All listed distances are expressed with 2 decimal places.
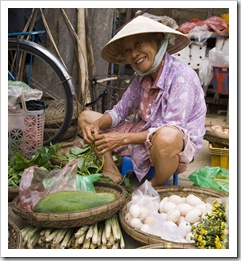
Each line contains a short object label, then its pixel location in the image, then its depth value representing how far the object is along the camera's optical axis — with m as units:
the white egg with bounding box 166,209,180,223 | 2.22
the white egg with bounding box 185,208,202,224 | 2.20
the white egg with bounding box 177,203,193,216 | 2.28
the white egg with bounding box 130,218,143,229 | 2.13
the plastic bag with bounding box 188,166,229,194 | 2.80
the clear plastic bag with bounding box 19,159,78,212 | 2.28
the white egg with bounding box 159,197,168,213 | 2.35
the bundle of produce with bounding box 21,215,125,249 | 2.06
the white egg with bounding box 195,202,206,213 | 2.26
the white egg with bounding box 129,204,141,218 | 2.20
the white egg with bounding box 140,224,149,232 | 2.10
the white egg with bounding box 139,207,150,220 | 2.21
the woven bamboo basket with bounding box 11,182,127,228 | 2.04
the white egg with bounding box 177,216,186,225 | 2.22
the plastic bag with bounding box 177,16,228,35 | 5.70
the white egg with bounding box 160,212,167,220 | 2.25
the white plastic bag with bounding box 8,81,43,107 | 3.12
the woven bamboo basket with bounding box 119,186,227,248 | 2.02
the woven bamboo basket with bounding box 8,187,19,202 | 2.59
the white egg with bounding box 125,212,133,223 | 2.21
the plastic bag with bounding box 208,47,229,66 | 5.59
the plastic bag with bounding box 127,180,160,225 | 2.21
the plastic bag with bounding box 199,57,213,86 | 5.59
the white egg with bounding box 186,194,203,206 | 2.34
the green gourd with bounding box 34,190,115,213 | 2.11
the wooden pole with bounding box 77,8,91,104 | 4.41
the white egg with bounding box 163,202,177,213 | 2.31
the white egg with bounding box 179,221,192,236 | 2.11
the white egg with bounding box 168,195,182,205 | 2.38
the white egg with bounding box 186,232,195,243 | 2.00
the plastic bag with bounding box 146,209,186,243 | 2.02
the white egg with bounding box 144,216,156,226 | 2.16
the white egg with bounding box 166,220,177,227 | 2.13
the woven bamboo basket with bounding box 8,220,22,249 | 1.89
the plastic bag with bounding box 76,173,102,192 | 2.44
